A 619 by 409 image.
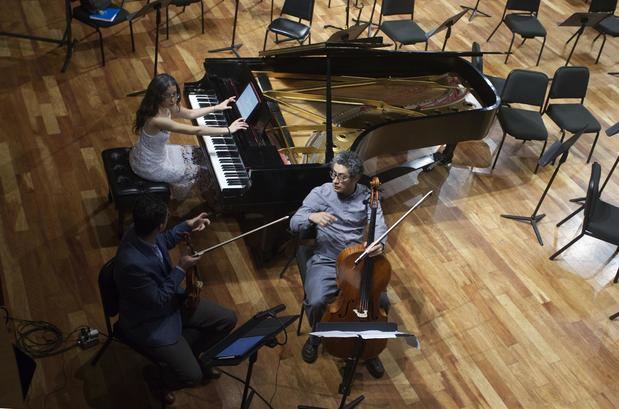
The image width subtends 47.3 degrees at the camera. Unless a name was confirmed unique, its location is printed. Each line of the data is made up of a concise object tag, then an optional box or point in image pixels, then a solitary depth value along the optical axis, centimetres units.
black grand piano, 440
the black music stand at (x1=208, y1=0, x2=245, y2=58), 718
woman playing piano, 441
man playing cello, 407
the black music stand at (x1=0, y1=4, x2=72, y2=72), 655
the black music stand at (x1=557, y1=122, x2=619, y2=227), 561
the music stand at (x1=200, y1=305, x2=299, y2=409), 313
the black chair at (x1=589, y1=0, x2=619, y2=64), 777
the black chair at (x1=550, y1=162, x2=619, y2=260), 489
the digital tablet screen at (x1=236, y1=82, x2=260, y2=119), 468
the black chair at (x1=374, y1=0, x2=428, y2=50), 700
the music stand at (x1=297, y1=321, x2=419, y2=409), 330
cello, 380
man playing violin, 337
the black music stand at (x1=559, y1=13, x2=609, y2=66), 688
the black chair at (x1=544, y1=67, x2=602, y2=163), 613
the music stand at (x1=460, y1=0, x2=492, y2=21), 860
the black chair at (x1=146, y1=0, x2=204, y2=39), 694
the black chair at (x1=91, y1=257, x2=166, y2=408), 352
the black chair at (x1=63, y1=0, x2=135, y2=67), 633
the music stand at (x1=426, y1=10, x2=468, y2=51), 646
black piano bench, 451
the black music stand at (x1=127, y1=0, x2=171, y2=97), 562
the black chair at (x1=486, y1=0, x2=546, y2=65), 741
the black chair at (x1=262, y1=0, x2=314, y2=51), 681
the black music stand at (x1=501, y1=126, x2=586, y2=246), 502
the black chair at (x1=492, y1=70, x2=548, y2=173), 602
